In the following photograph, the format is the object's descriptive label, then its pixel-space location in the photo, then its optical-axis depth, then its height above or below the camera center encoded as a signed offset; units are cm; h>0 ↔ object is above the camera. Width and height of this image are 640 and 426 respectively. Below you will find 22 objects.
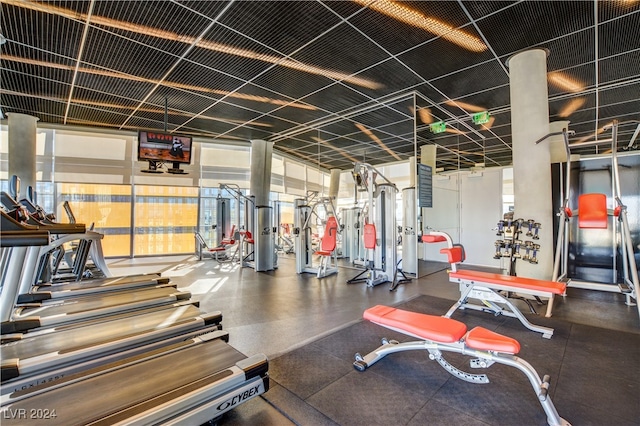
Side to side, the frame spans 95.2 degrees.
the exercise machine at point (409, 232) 641 -22
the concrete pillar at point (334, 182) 1162 +162
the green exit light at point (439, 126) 698 +231
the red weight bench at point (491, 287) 298 -67
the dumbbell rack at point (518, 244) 383 -29
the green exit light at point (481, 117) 632 +231
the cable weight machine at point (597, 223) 337 -1
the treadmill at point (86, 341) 171 -84
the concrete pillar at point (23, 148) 601 +157
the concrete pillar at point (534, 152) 405 +99
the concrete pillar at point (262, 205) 690 +44
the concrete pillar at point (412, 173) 636 +118
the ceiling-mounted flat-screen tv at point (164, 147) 548 +145
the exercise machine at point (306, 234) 632 -26
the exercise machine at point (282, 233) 1041 -39
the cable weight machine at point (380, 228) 545 -11
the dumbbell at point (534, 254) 377 -41
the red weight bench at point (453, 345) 171 -78
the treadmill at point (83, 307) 228 -80
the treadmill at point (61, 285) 258 -74
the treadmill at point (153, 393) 136 -89
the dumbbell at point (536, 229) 382 -9
